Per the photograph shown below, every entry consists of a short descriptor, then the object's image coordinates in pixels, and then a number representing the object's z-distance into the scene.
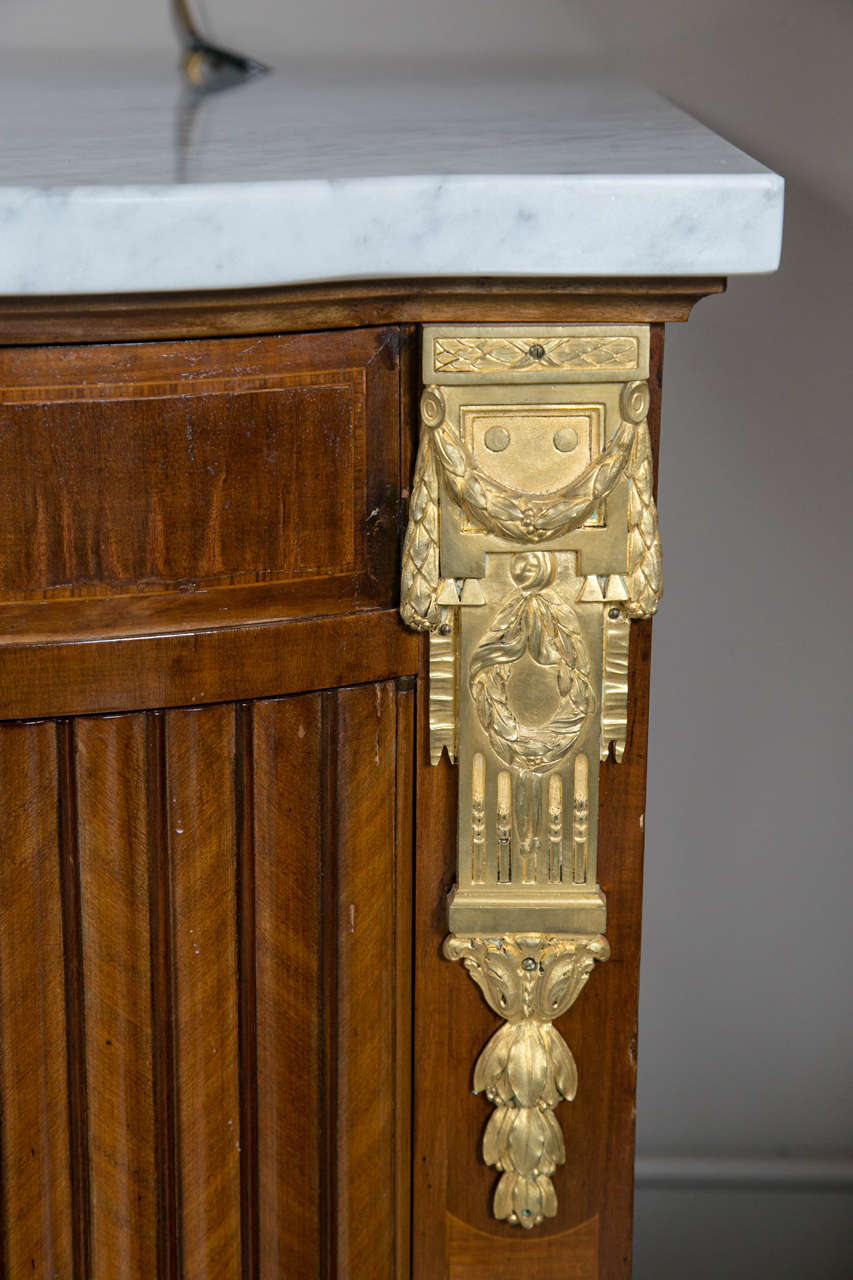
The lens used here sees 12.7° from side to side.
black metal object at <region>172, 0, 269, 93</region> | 1.26
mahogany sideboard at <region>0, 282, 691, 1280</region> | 0.98
